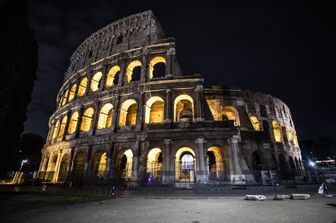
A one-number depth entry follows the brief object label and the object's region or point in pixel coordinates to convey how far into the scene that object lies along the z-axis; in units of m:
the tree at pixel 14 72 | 7.98
